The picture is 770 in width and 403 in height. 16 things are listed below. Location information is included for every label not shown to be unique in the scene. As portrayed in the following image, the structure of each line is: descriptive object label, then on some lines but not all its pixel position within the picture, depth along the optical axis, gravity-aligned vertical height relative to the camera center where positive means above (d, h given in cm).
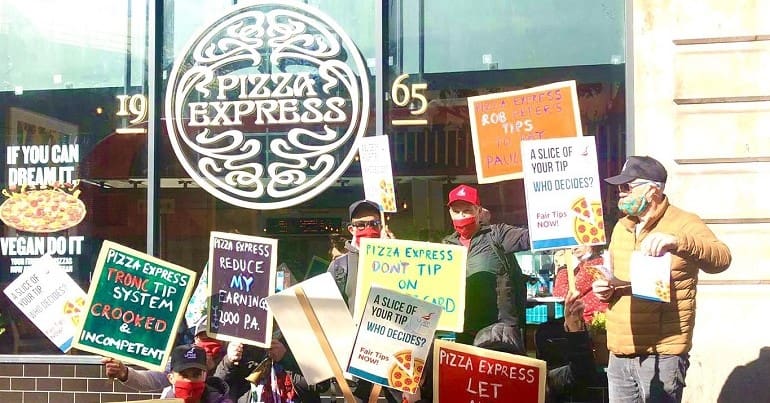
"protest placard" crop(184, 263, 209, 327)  642 -52
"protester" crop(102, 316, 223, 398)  581 -88
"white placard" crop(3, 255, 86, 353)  695 -55
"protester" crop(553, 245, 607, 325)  657 -38
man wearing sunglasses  635 -8
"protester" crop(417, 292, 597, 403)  664 -95
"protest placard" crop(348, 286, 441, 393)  527 -63
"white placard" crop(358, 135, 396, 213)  639 +33
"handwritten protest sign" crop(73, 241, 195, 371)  591 -50
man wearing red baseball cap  636 -30
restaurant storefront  691 +79
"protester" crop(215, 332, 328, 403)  598 -94
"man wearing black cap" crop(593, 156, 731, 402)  545 -44
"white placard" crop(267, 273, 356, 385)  555 -59
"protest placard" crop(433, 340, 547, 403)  539 -83
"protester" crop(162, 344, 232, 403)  554 -86
